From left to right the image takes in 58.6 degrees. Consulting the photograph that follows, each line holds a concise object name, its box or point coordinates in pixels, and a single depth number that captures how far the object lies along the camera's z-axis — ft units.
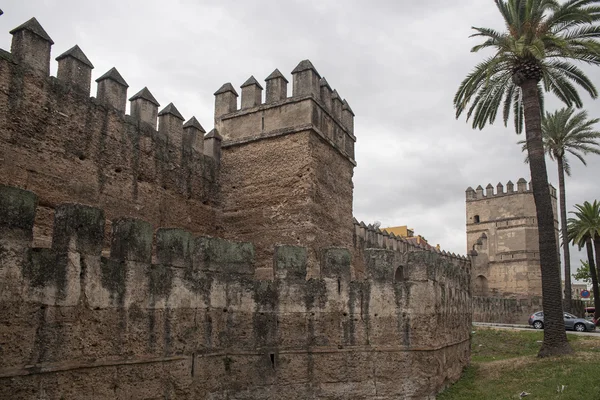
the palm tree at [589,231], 92.27
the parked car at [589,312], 133.18
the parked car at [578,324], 77.30
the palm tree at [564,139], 85.97
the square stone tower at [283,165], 40.11
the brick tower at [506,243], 127.54
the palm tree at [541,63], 46.34
